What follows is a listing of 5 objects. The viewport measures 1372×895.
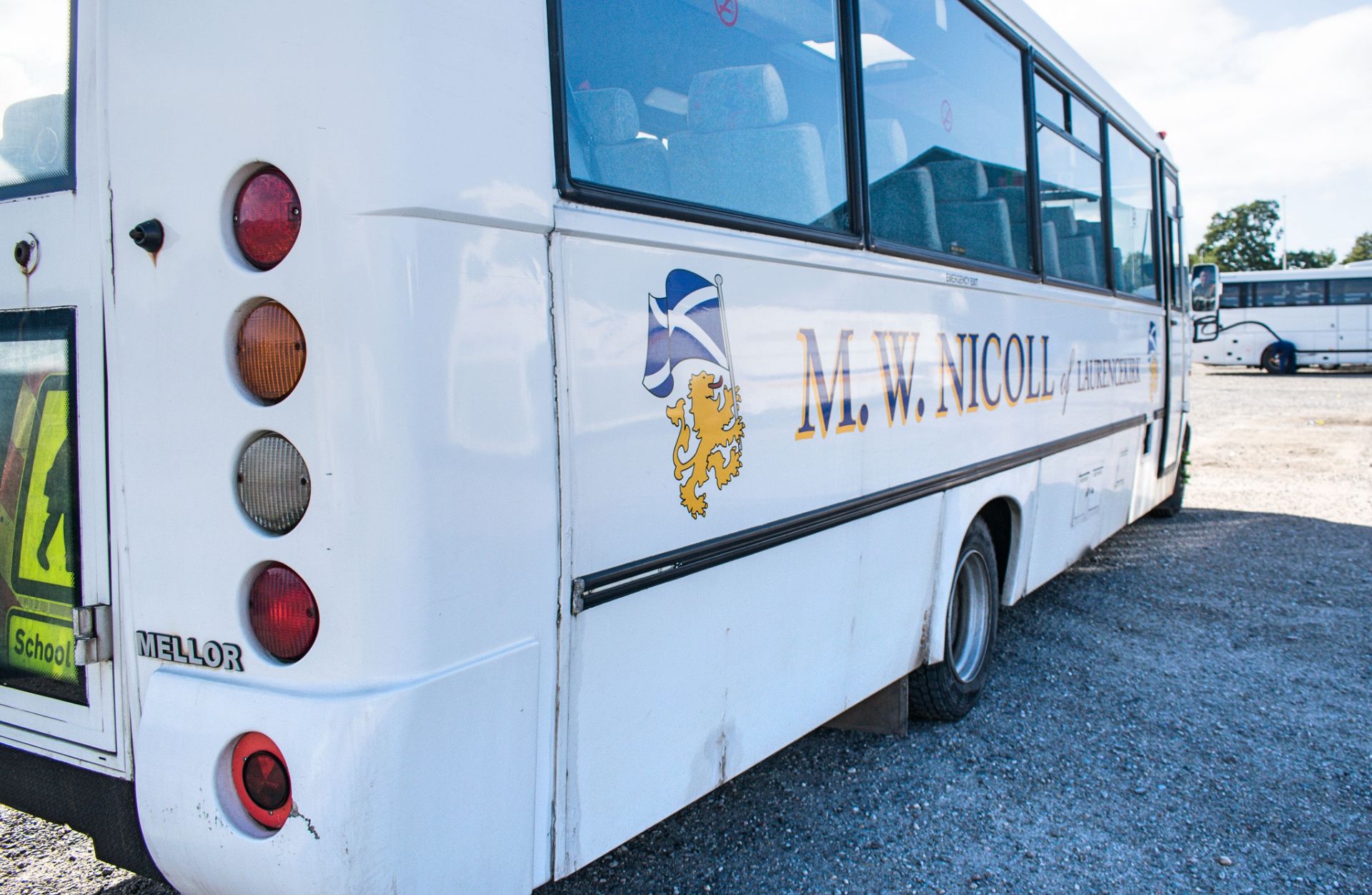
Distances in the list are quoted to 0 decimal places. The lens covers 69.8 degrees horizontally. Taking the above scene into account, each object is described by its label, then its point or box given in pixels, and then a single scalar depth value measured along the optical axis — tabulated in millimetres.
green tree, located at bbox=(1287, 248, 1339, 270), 62181
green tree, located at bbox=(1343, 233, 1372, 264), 68375
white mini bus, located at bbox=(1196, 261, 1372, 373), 26623
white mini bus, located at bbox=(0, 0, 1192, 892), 1583
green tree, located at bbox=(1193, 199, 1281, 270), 59625
